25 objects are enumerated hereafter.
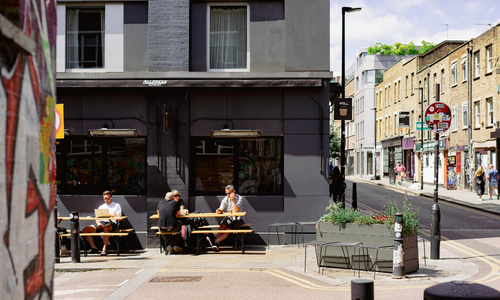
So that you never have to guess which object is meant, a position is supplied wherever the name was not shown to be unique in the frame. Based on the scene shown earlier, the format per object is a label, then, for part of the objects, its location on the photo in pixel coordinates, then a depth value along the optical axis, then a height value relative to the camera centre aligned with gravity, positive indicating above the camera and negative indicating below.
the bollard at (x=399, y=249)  8.96 -1.51
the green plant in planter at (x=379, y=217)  9.47 -1.07
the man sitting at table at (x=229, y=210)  12.68 -1.20
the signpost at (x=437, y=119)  11.28 +0.98
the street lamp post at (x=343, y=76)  18.89 +3.39
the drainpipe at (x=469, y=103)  32.97 +3.76
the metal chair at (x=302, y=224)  13.18 -1.61
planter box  9.47 -1.51
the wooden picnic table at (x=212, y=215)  12.41 -1.31
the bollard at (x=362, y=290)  5.00 -1.24
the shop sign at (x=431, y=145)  38.12 +1.31
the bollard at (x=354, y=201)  17.62 -1.35
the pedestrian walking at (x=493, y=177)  26.76 -0.79
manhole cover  9.29 -2.14
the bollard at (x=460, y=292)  3.36 -0.87
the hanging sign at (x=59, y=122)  10.10 +0.75
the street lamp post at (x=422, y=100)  40.78 +5.11
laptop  12.70 -1.29
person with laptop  12.83 -1.55
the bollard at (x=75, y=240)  11.27 -1.74
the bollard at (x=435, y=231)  10.77 -1.43
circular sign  11.82 +1.03
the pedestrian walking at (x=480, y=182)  26.23 -1.02
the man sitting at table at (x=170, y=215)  12.28 -1.29
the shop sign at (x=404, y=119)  46.25 +3.75
